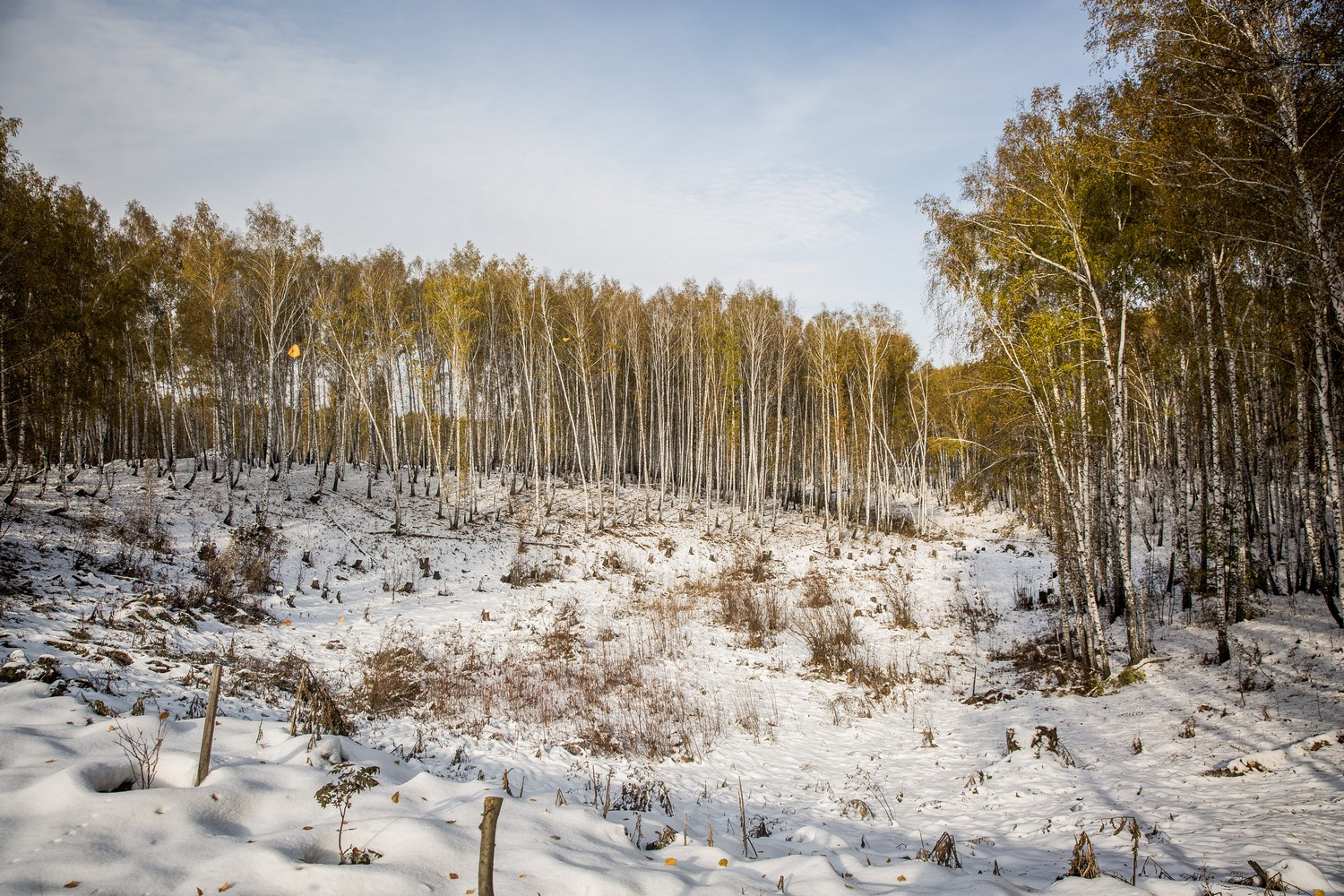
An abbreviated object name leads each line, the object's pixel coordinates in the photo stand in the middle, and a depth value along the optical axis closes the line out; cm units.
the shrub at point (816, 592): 1736
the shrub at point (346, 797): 374
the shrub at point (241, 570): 1221
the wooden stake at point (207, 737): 438
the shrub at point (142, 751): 445
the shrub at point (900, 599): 1600
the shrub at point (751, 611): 1548
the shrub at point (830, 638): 1323
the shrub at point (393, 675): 895
